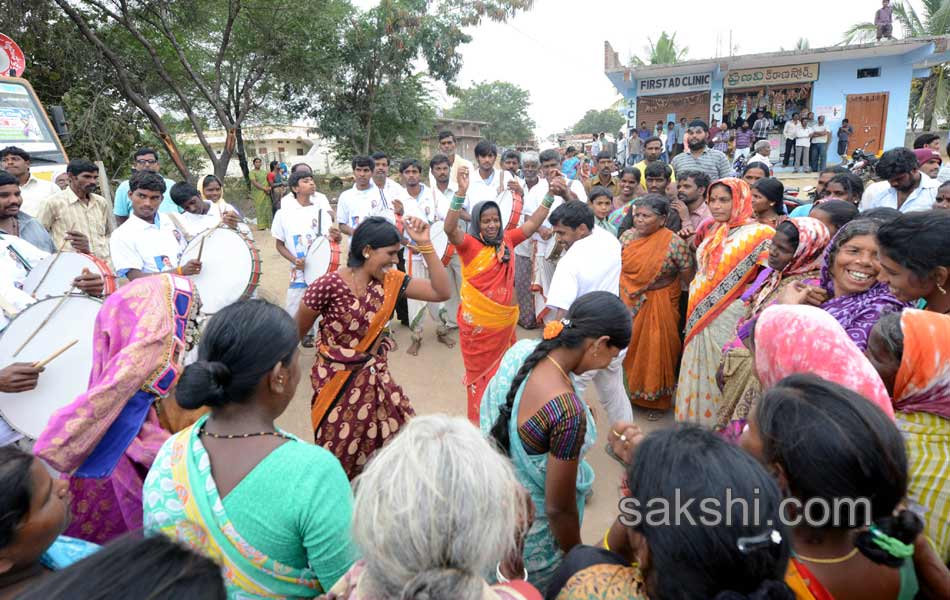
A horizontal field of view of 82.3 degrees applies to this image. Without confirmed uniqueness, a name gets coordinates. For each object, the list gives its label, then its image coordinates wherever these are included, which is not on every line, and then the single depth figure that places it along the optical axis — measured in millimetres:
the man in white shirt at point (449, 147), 7418
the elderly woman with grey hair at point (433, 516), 1040
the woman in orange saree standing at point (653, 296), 4273
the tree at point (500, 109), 43719
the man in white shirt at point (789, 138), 15805
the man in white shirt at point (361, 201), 6199
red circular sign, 7113
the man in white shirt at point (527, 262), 6203
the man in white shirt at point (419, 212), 6031
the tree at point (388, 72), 16938
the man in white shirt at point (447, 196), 6316
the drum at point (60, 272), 3135
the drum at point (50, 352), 2422
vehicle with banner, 6395
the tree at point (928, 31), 18891
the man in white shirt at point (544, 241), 5855
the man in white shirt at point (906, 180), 4617
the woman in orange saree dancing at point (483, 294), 4172
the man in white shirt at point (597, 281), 3637
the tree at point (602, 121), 62594
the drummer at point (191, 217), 4379
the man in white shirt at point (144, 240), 3918
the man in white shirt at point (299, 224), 5512
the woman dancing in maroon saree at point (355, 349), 2816
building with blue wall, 16328
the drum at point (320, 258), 4941
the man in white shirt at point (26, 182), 5090
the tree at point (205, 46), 13312
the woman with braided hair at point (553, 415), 1950
